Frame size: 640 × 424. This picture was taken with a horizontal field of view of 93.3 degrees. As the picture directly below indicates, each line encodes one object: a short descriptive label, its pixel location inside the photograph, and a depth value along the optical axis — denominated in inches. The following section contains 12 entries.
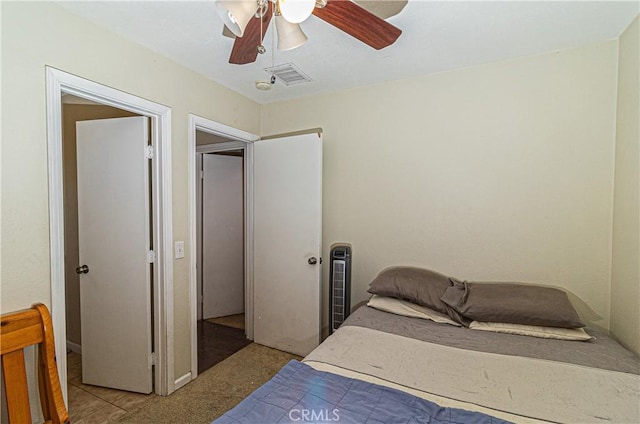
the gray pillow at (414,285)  86.0
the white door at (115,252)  88.4
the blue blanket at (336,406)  42.9
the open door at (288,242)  109.8
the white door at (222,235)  151.1
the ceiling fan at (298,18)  43.4
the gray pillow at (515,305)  71.7
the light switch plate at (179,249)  91.4
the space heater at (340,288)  104.4
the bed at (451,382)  44.3
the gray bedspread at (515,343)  60.1
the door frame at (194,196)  95.7
